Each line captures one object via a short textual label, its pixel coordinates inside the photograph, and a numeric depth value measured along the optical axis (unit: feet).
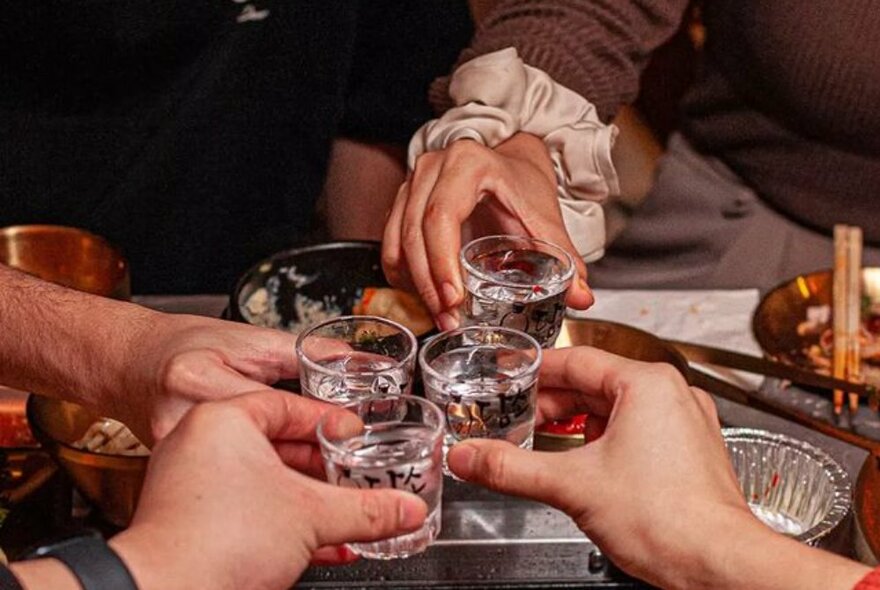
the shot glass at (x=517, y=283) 2.95
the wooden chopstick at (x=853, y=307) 3.56
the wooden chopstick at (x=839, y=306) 3.56
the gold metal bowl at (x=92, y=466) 2.86
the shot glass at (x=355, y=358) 2.74
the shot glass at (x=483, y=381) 2.68
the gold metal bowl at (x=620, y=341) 3.23
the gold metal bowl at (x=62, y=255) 3.46
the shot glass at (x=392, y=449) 2.52
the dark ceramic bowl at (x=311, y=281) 3.44
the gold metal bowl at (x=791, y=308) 3.63
